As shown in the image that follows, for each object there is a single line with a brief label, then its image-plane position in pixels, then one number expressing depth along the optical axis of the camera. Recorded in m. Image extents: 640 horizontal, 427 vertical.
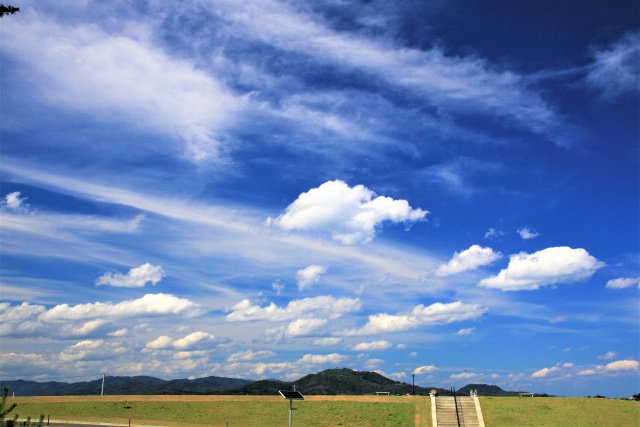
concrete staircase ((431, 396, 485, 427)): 49.53
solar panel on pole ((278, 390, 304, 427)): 35.62
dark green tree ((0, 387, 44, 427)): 12.70
